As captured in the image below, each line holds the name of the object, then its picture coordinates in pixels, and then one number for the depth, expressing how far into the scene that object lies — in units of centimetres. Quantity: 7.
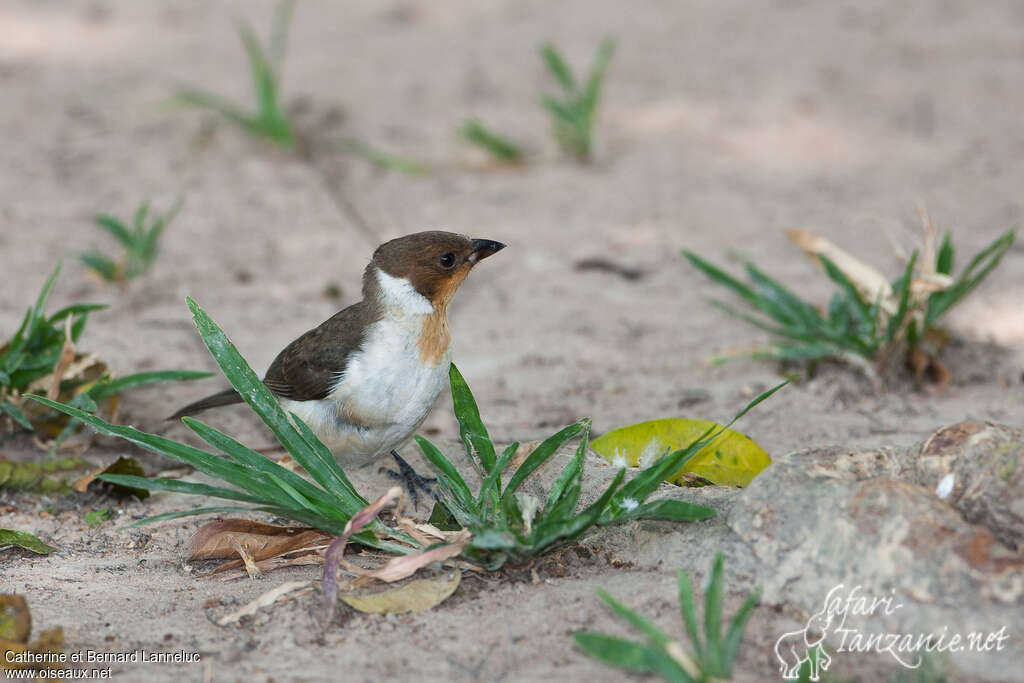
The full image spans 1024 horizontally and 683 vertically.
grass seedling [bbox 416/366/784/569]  601
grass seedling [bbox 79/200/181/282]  1139
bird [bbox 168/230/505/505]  782
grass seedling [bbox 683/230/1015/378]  913
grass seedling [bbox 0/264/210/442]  838
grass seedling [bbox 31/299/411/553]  635
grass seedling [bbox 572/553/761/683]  490
